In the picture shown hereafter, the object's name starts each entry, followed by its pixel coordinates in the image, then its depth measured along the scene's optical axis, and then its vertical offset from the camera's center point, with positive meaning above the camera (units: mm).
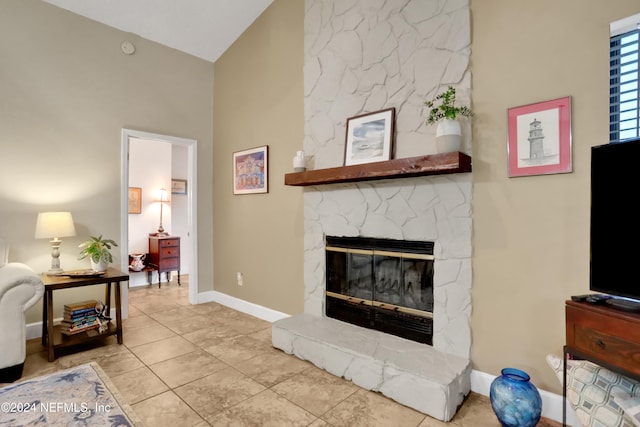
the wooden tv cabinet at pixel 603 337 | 1262 -526
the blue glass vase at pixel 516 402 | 1646 -987
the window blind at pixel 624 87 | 1672 +677
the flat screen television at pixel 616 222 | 1364 -38
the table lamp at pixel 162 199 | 5465 +257
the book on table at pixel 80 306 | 2896 -854
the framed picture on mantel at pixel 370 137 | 2566 +640
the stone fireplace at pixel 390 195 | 2184 +153
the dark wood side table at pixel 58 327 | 2604 -890
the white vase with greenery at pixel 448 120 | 2096 +642
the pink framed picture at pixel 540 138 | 1838 +453
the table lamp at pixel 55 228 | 2904 -136
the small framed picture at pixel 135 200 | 5277 +232
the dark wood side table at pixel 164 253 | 5086 -643
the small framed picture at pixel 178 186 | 5938 +524
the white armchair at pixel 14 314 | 2215 -707
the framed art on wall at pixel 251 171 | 3637 +515
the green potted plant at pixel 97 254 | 2998 -385
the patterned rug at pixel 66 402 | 1681 -1095
